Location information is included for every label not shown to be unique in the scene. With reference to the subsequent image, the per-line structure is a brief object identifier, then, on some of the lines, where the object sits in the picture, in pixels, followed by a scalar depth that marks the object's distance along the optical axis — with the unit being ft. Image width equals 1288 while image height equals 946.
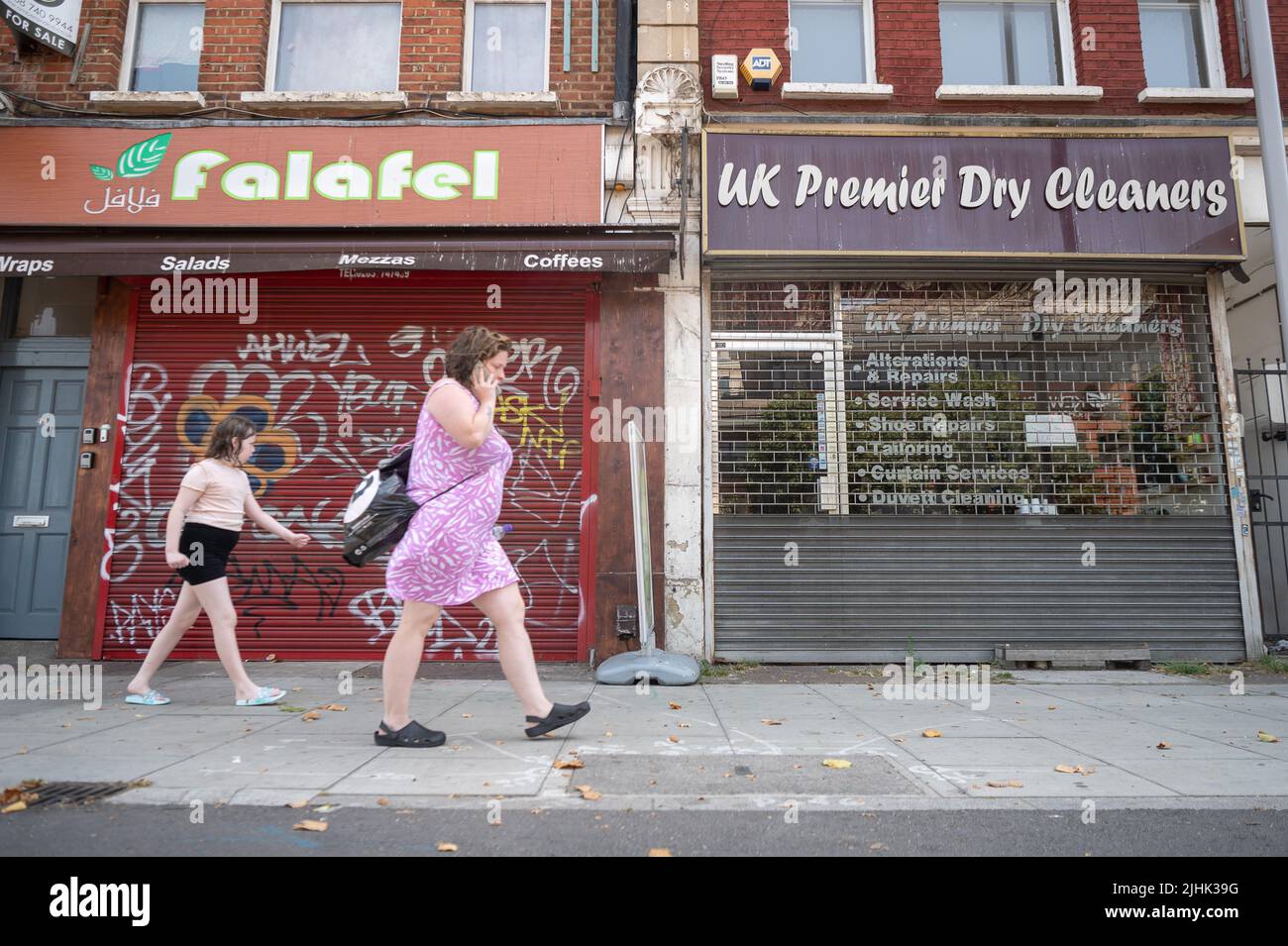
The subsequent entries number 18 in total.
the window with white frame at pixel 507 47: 25.38
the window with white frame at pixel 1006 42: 25.86
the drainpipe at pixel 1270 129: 15.52
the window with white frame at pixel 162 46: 25.52
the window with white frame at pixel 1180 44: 25.88
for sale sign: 22.68
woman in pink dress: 11.82
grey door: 23.67
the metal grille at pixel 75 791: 9.73
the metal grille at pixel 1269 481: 25.49
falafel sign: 22.85
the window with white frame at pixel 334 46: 25.67
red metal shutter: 22.71
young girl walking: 15.25
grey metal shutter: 22.70
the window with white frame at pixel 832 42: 25.54
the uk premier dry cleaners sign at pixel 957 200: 22.86
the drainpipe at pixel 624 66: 23.80
